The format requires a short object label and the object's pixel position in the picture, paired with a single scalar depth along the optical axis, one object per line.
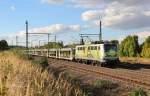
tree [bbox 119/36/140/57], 43.34
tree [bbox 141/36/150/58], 38.87
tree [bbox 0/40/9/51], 69.61
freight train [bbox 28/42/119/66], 25.98
